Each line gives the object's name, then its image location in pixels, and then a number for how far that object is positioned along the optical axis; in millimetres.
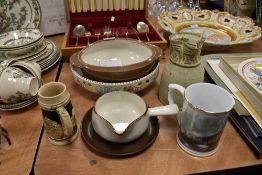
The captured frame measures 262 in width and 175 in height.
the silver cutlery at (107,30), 859
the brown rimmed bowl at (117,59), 566
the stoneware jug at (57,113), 444
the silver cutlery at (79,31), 851
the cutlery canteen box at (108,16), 889
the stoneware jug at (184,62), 508
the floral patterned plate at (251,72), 608
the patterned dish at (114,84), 569
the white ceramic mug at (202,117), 433
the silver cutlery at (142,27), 882
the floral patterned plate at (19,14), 837
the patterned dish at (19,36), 739
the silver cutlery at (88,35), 788
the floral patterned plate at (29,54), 650
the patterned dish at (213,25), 769
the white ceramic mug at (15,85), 540
